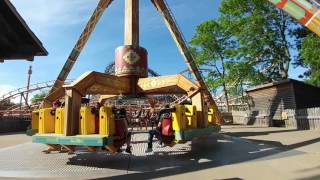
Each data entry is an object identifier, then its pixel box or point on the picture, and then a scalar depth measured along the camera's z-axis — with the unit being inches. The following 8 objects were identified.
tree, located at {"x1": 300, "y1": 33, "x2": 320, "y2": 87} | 463.5
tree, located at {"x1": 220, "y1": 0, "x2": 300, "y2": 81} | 633.8
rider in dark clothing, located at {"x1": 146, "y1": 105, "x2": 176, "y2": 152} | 231.4
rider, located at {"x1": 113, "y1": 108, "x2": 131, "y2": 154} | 215.9
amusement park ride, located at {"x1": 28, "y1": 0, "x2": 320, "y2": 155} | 198.8
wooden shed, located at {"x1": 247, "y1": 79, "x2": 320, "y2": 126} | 513.7
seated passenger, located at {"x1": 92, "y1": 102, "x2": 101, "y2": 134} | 216.9
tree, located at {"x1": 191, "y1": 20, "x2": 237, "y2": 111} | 745.4
